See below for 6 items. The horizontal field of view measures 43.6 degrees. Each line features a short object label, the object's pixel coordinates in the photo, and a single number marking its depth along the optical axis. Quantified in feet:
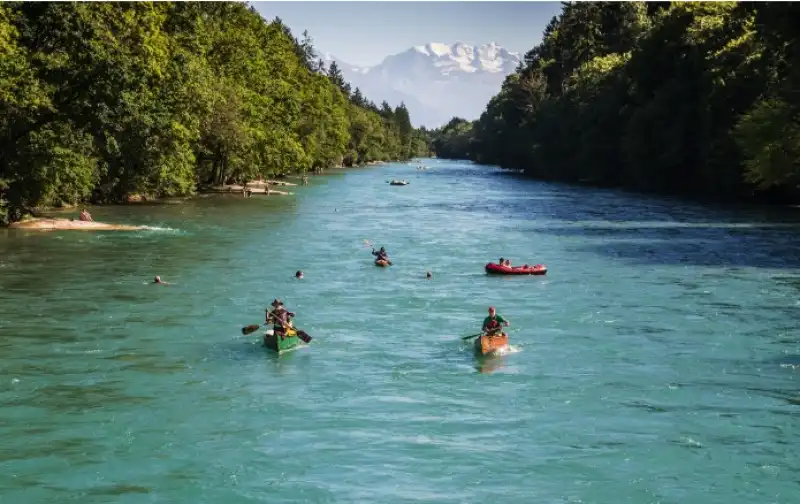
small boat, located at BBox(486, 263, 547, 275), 176.55
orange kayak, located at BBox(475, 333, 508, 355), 114.11
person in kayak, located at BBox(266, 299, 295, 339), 115.44
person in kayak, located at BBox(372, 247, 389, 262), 187.11
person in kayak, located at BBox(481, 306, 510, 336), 115.44
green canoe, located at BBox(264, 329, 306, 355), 115.14
